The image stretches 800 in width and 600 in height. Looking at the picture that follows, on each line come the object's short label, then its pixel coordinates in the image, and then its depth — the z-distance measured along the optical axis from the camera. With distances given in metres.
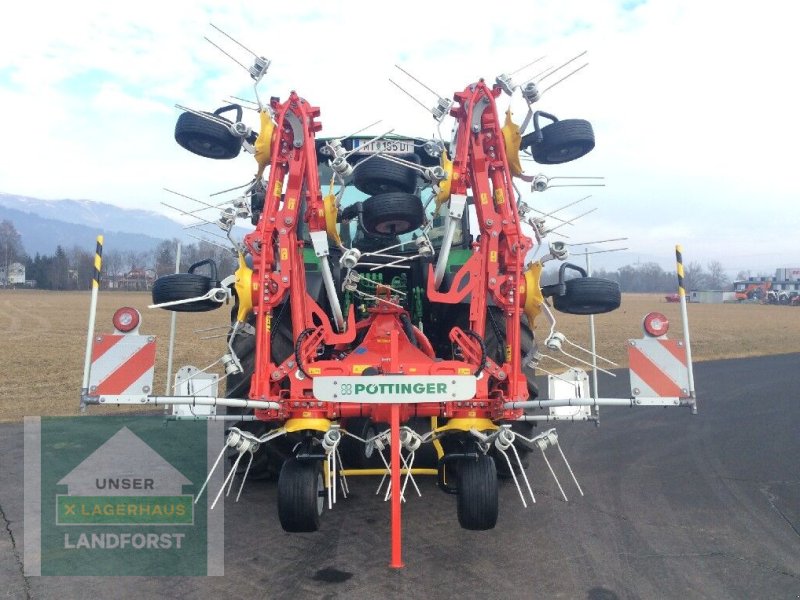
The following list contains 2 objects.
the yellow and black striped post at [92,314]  3.59
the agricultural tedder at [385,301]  3.63
